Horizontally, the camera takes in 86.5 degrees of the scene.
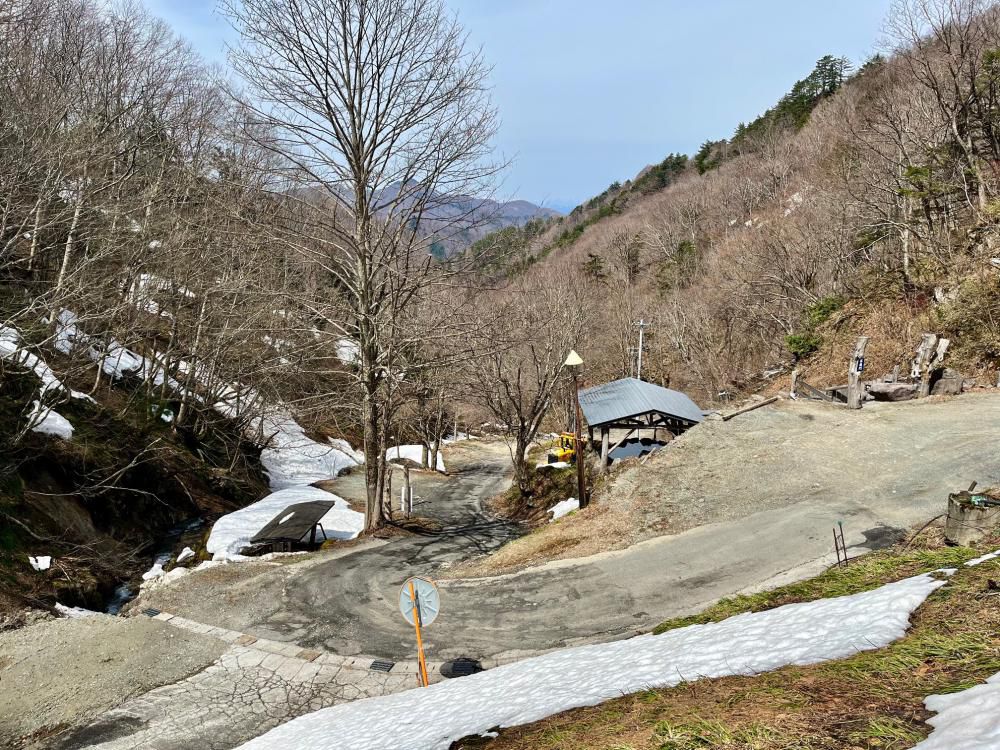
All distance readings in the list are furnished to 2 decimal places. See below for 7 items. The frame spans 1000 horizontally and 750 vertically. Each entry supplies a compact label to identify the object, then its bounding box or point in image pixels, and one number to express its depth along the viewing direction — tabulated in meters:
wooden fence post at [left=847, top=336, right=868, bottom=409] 20.19
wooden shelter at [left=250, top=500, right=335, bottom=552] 14.48
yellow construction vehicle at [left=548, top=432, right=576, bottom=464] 26.53
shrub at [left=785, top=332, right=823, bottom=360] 30.09
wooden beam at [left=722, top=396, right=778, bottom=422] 19.48
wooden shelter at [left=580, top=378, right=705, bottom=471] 19.78
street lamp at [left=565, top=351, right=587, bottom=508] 16.61
